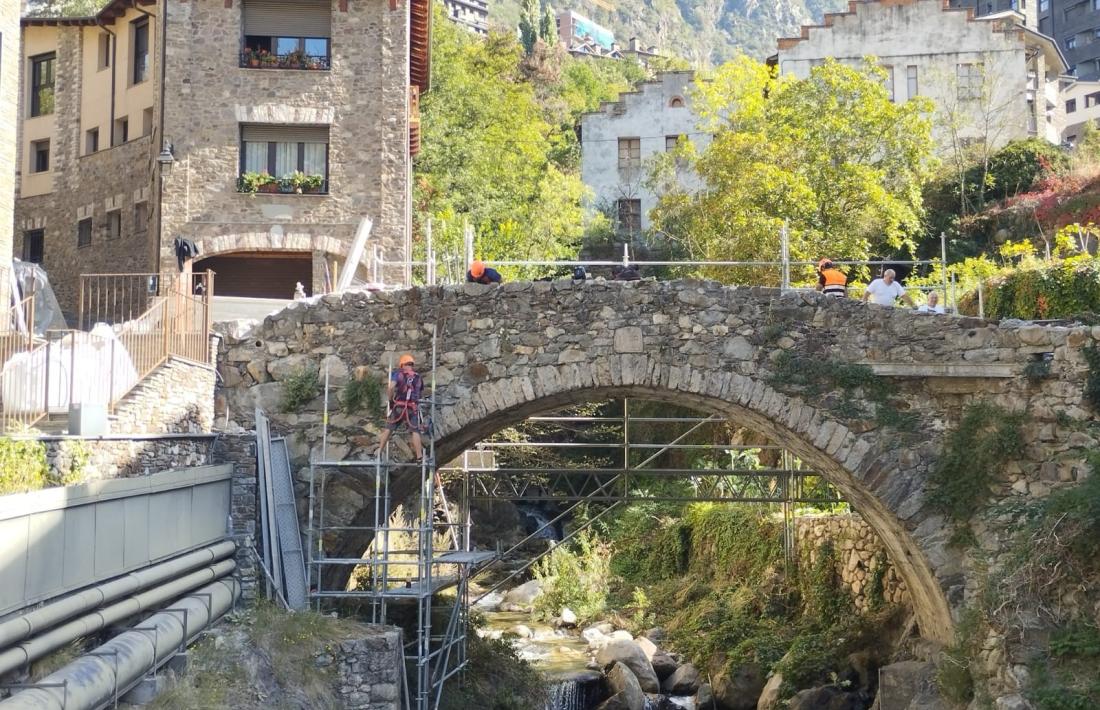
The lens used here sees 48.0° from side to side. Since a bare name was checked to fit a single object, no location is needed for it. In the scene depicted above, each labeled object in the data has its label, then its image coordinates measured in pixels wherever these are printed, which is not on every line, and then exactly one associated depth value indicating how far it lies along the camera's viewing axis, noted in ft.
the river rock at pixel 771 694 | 59.47
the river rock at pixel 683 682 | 65.87
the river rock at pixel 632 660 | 64.95
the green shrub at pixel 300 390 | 44.57
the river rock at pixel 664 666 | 67.77
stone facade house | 73.77
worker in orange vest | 46.91
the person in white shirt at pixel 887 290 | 49.03
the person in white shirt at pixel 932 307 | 44.86
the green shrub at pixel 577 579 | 79.81
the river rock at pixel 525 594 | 82.00
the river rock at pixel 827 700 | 55.93
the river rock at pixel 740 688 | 62.18
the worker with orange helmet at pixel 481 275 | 45.27
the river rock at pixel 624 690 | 60.75
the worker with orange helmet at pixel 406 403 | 42.68
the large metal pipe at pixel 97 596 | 23.62
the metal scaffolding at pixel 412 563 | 41.16
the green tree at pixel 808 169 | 84.12
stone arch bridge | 42.86
